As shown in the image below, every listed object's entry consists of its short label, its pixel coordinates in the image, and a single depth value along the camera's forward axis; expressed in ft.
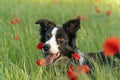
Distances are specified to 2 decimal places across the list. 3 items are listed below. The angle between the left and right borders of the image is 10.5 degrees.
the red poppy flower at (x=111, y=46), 13.69
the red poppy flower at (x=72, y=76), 17.13
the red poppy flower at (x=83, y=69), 17.73
